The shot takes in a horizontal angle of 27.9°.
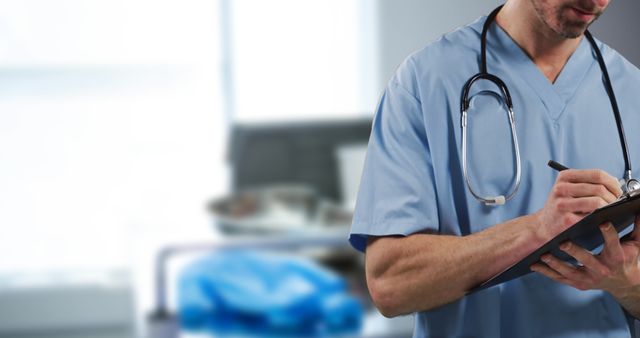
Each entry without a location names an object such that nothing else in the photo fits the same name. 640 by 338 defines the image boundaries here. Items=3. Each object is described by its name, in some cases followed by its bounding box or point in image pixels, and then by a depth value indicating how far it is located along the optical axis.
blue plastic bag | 3.07
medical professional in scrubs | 1.87
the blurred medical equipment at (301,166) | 3.91
